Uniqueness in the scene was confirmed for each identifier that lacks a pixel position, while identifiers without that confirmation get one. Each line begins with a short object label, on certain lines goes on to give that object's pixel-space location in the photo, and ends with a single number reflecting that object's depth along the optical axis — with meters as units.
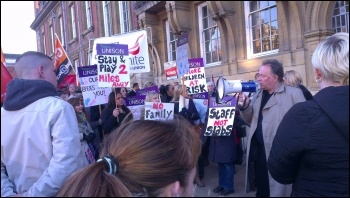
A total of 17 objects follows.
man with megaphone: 3.46
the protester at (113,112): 5.37
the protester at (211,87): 6.46
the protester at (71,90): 8.27
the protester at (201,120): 5.89
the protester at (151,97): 5.52
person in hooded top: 2.19
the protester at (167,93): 7.37
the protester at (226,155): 5.13
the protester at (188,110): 5.56
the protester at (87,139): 3.86
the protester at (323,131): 1.66
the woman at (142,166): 1.04
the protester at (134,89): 7.84
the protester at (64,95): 6.40
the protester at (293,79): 4.48
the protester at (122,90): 5.95
